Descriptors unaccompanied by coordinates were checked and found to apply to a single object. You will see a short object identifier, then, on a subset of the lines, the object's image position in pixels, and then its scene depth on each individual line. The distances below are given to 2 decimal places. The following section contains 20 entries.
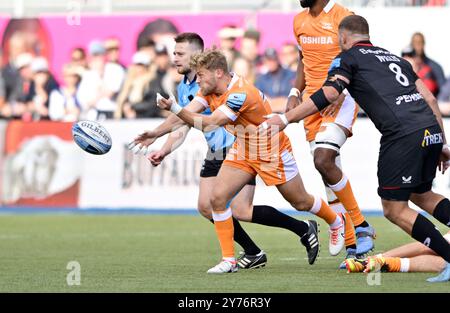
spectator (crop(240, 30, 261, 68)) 21.12
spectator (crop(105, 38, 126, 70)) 22.20
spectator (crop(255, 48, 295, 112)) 20.45
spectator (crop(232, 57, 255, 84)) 20.84
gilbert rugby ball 10.28
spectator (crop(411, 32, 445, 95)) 20.28
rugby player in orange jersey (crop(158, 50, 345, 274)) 9.74
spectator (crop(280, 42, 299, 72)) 20.63
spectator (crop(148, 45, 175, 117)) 21.16
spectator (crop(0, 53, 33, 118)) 22.45
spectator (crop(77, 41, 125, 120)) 21.50
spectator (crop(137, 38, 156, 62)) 21.95
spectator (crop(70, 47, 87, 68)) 22.48
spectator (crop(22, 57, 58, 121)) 22.12
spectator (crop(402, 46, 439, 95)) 20.02
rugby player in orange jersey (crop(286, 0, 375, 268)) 10.45
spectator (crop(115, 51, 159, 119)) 21.22
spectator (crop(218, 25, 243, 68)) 21.16
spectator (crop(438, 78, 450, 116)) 19.98
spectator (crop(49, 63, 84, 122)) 21.73
